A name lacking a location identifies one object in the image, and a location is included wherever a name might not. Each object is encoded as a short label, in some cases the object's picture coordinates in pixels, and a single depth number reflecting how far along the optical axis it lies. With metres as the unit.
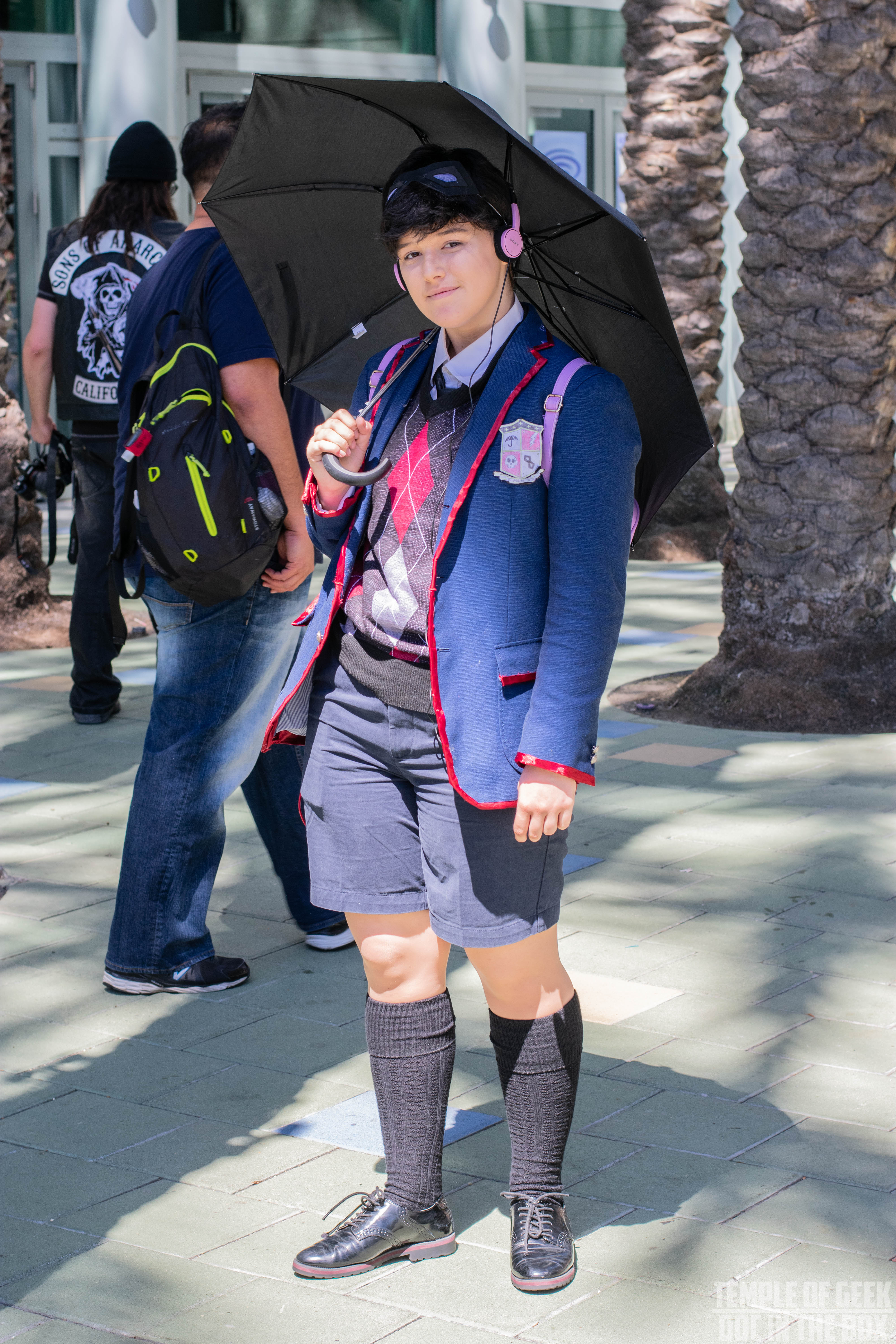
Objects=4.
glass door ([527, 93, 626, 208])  17.83
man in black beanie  6.98
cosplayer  2.69
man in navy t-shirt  4.02
